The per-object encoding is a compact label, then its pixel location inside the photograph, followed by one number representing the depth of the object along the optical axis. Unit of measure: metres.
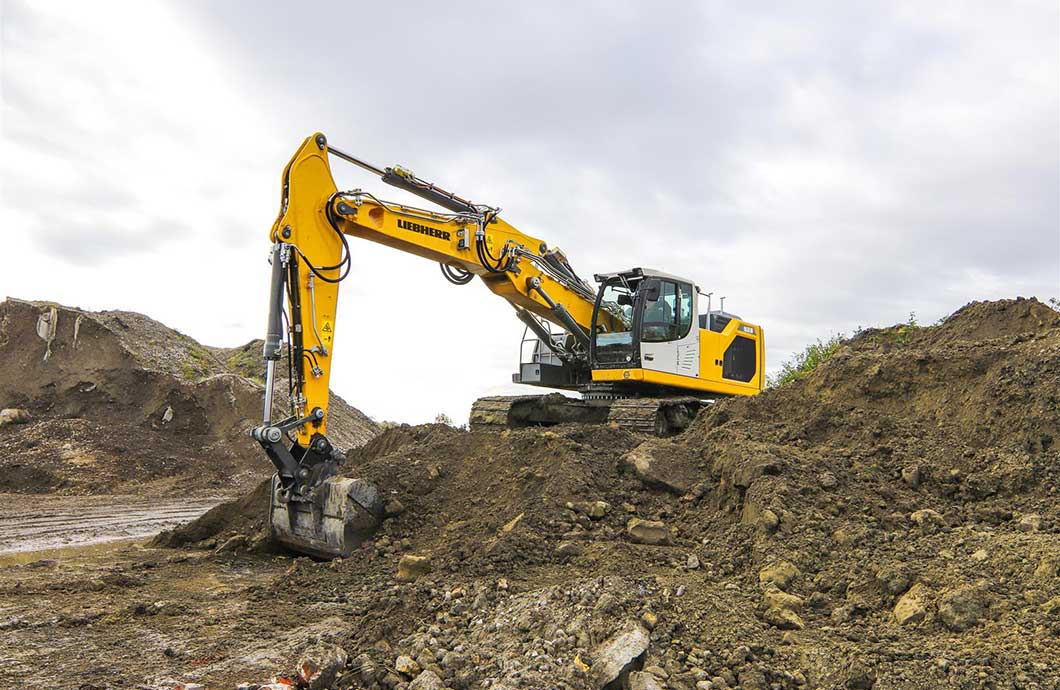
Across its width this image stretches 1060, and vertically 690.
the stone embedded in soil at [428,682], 4.05
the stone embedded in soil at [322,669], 4.17
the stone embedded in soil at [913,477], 6.49
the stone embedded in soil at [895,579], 4.90
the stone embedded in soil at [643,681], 3.95
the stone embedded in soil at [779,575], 5.20
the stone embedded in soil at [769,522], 5.86
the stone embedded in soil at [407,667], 4.31
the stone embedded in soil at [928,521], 5.73
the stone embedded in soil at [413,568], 6.25
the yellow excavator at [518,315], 7.39
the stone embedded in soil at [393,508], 7.45
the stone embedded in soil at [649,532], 6.19
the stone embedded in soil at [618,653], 4.00
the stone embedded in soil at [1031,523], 5.54
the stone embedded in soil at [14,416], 15.09
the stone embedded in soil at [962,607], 4.52
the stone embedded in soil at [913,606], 4.64
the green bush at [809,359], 17.53
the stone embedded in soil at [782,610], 4.72
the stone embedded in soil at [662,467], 7.09
